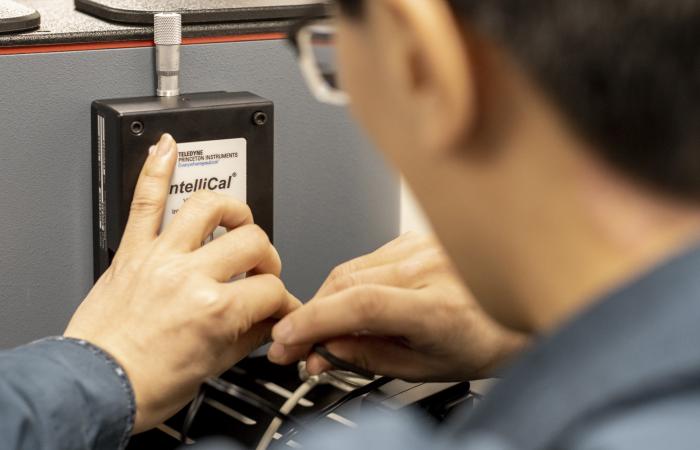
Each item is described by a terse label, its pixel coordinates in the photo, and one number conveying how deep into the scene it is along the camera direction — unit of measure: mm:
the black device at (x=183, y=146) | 984
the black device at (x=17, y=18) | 974
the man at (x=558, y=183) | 613
